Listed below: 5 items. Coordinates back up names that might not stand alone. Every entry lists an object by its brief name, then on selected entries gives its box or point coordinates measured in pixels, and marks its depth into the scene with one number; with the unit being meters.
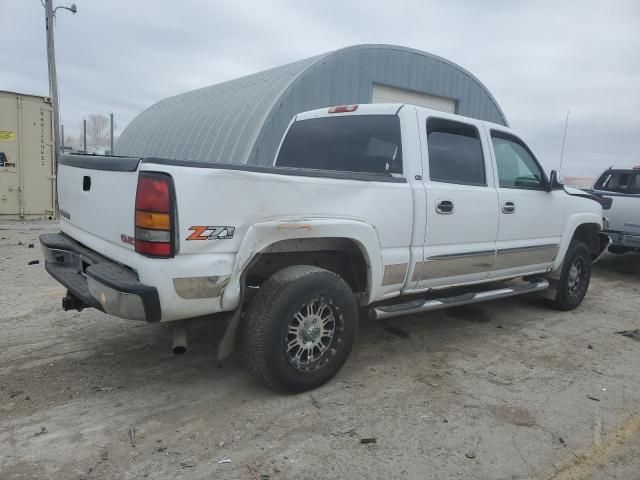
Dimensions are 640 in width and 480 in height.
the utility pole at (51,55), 14.51
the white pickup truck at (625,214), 7.86
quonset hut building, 11.83
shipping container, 11.06
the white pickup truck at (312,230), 2.76
